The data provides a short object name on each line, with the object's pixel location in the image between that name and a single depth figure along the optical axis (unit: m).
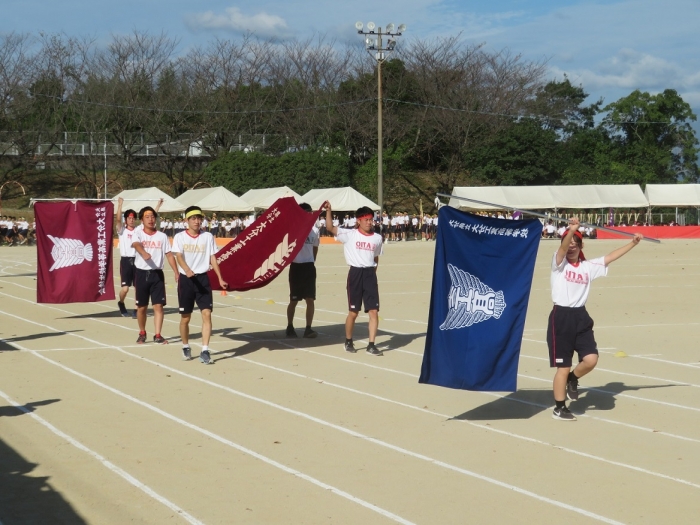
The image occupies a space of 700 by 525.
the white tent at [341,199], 52.25
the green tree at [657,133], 81.75
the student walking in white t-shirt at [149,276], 13.53
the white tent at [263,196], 52.00
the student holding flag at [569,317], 8.74
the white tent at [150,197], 48.92
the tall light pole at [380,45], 46.68
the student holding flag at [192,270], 12.18
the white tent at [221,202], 52.00
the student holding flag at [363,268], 12.80
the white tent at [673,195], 58.53
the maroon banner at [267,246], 13.53
